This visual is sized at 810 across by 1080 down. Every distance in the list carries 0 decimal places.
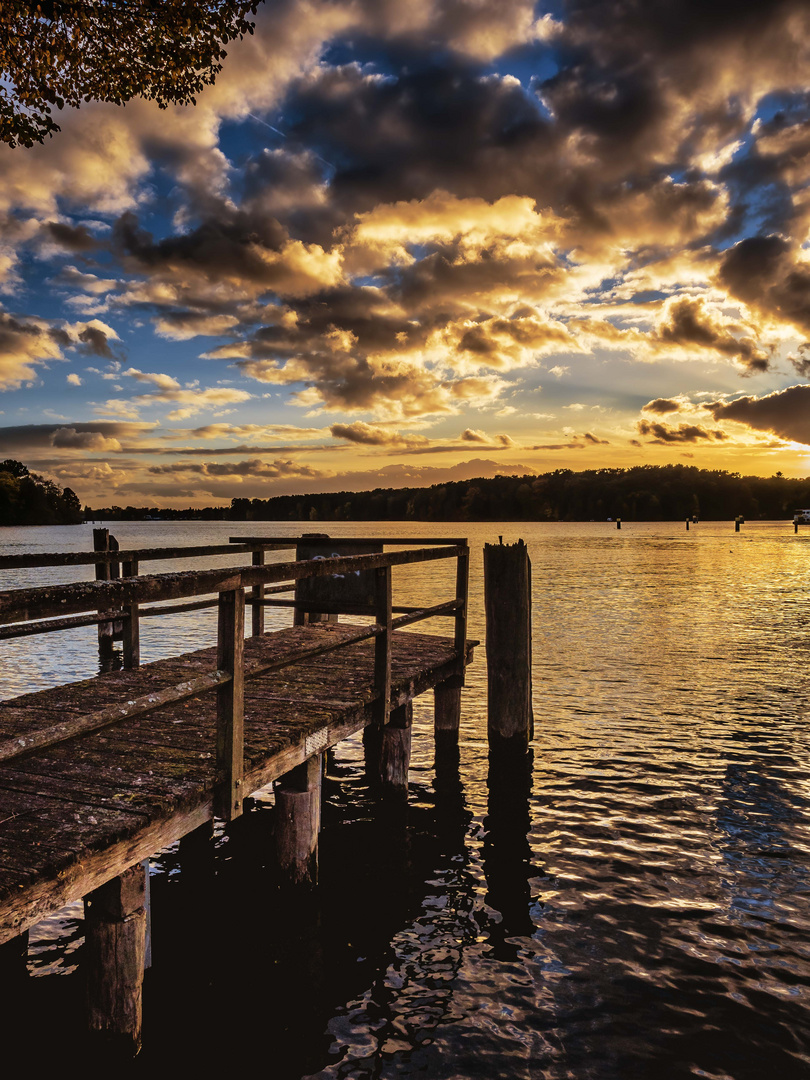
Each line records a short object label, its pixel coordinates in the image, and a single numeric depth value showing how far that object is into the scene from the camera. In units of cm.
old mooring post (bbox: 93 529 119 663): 1828
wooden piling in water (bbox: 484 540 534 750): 977
